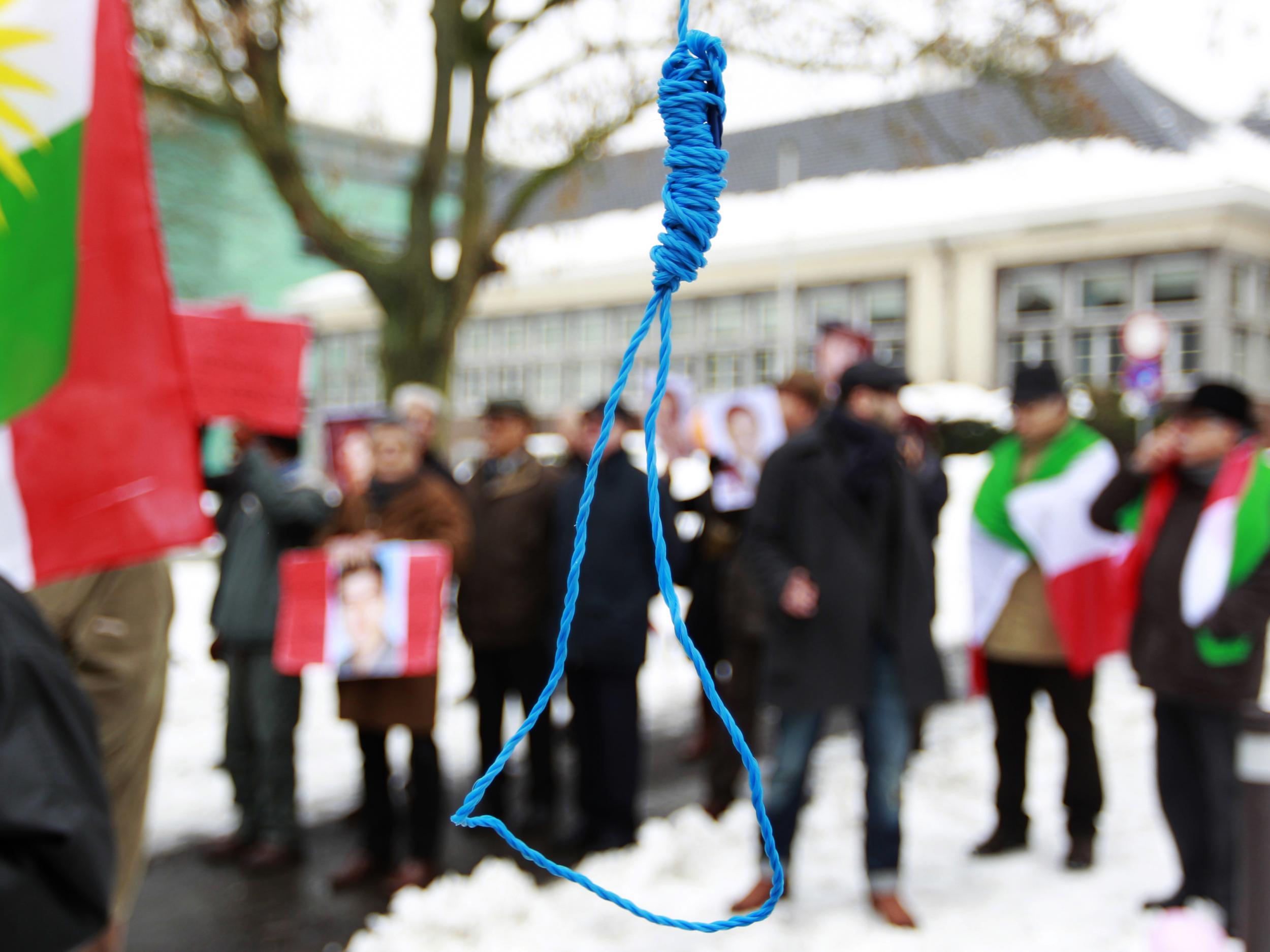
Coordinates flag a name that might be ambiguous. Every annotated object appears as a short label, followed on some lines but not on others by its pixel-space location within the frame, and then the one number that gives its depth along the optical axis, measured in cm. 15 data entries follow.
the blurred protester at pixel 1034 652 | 415
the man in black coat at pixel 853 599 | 365
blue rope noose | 96
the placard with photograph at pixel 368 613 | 412
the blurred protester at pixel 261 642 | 449
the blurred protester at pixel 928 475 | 529
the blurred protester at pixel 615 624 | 463
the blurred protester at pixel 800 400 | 488
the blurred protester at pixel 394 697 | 428
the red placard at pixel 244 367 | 413
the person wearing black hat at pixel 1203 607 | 346
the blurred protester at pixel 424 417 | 562
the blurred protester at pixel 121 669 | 256
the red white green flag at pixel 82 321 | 235
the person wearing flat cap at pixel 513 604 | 504
